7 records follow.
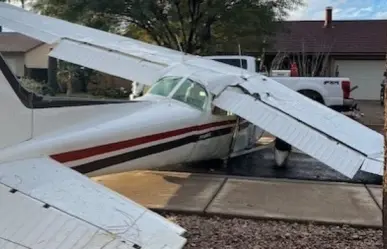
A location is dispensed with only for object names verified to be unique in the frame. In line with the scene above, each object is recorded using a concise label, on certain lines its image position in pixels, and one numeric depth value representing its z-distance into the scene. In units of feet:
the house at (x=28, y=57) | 105.91
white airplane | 9.48
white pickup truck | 54.54
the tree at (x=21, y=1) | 66.89
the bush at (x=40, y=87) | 70.71
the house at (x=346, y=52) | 103.45
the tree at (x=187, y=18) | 69.31
